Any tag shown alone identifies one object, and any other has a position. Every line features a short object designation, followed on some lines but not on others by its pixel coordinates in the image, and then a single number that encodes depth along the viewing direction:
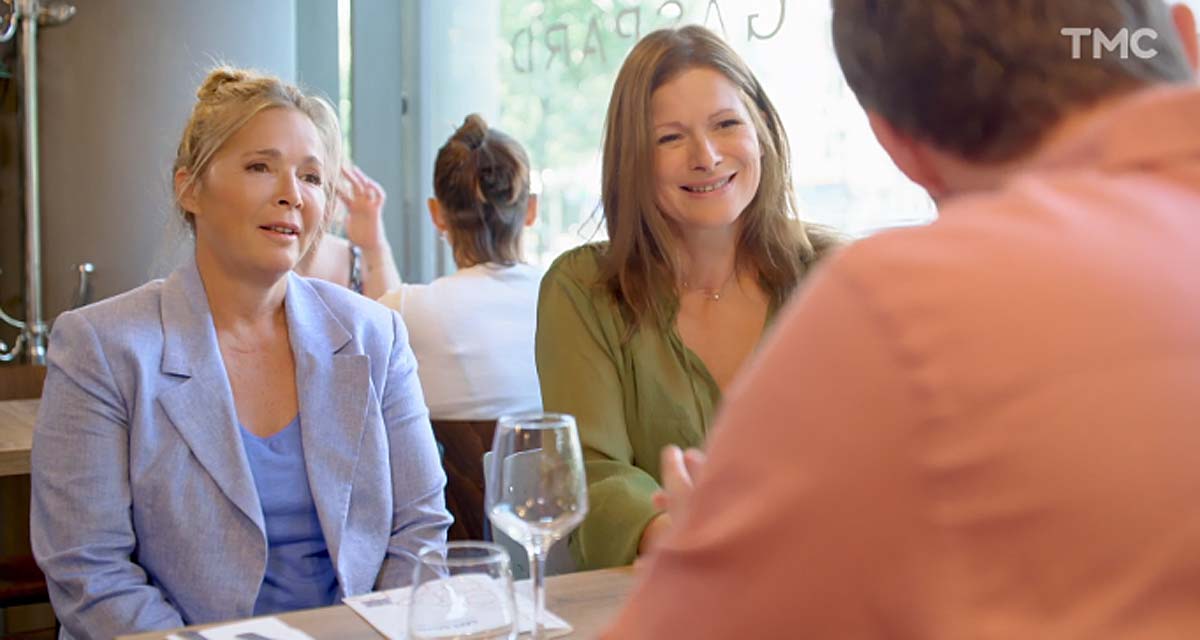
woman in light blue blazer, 1.77
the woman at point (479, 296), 3.15
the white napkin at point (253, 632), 1.33
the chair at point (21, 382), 3.49
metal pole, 3.74
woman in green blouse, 1.97
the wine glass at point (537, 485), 1.26
